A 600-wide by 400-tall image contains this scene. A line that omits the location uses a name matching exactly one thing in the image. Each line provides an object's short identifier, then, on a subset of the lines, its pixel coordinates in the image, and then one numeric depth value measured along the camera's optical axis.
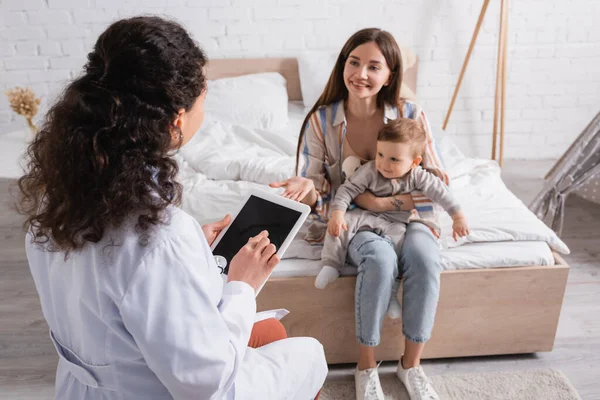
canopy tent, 2.14
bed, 1.54
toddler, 1.46
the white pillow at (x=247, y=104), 2.54
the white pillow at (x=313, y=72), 2.74
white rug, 1.53
